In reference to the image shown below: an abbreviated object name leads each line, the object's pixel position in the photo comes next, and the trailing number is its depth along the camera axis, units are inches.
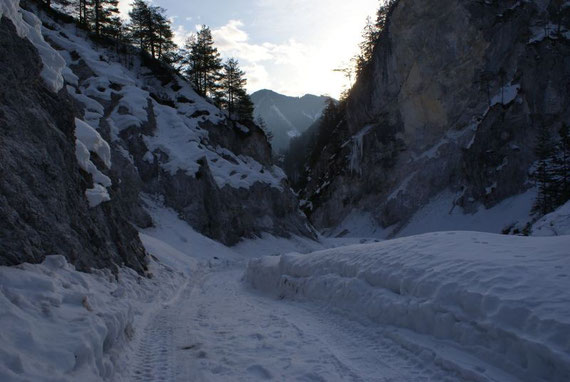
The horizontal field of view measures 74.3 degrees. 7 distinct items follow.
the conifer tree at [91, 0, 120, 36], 1776.6
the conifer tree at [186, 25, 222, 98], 1855.3
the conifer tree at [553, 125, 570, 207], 1168.2
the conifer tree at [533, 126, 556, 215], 1207.6
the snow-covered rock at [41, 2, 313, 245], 1066.7
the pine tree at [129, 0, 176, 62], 1836.9
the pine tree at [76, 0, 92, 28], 1772.9
